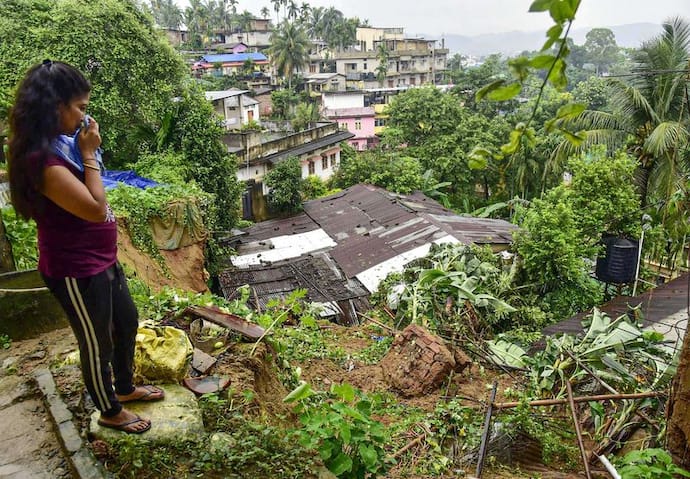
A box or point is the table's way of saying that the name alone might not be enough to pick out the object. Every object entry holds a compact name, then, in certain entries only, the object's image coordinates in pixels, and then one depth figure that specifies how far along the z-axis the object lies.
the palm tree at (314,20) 68.81
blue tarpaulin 12.43
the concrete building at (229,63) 48.82
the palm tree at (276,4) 64.12
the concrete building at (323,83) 46.59
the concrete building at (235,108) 26.96
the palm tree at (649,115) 11.43
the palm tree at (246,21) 64.88
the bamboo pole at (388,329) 7.79
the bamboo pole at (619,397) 3.50
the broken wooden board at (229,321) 4.58
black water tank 10.29
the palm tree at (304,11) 65.44
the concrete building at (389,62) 54.22
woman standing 2.33
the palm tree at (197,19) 63.43
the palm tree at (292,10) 64.88
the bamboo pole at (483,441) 3.56
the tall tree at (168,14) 72.06
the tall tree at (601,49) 85.38
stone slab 2.90
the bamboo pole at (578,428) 2.88
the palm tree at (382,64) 51.38
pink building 39.91
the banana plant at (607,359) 4.79
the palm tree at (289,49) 45.00
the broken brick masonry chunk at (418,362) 5.95
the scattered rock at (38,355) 4.17
